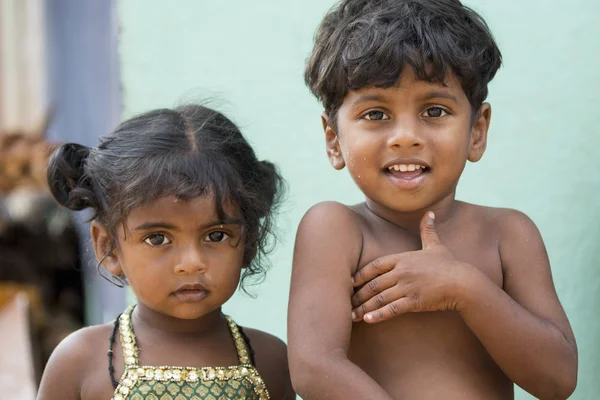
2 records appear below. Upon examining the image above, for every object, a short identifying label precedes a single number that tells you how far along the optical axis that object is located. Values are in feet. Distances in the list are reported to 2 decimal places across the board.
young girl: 15.31
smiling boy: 13.87
